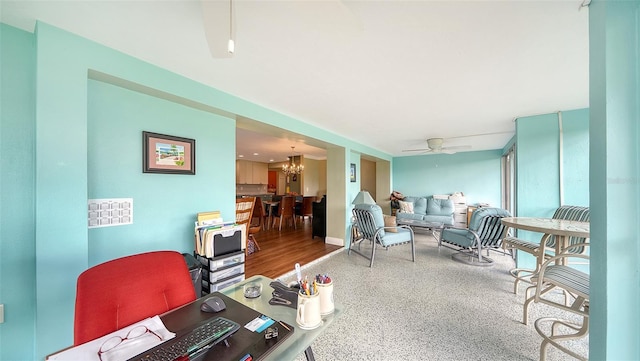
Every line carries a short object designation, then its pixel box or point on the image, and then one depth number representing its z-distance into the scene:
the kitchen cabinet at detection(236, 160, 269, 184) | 7.93
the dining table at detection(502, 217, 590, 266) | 1.68
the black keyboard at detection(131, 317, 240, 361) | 0.64
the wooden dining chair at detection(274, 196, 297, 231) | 5.41
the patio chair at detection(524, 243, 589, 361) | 1.25
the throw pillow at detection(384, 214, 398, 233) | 5.02
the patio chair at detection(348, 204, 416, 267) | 3.34
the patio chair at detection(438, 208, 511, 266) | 3.08
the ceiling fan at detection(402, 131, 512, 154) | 4.35
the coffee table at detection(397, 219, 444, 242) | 4.37
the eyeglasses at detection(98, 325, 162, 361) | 0.67
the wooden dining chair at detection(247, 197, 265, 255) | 3.79
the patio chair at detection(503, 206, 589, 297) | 2.24
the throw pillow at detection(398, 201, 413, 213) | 5.90
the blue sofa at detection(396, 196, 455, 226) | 5.52
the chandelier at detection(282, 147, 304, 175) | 6.96
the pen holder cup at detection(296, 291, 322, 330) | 0.84
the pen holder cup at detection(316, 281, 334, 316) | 0.94
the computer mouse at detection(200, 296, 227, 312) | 0.93
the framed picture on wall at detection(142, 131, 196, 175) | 1.83
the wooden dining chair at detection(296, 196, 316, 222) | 6.01
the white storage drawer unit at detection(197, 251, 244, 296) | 1.96
